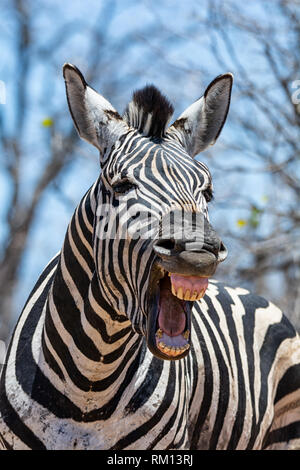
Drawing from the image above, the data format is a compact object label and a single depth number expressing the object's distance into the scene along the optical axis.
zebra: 6.20
